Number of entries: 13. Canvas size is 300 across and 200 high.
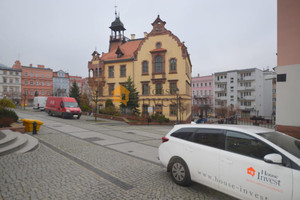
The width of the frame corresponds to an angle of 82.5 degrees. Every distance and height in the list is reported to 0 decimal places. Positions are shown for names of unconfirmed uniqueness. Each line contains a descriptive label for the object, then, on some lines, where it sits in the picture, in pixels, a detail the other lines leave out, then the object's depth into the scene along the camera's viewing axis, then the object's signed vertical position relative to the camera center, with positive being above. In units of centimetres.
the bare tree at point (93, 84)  2422 +241
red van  2205 -85
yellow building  2769 +514
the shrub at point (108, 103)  3083 -38
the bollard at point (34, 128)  1113 -180
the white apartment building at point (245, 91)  5288 +335
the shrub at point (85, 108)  3425 -143
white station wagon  300 -125
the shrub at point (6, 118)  1046 -111
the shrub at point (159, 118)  2457 -247
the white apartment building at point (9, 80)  6525 +823
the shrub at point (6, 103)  1824 -23
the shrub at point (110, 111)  2762 -163
